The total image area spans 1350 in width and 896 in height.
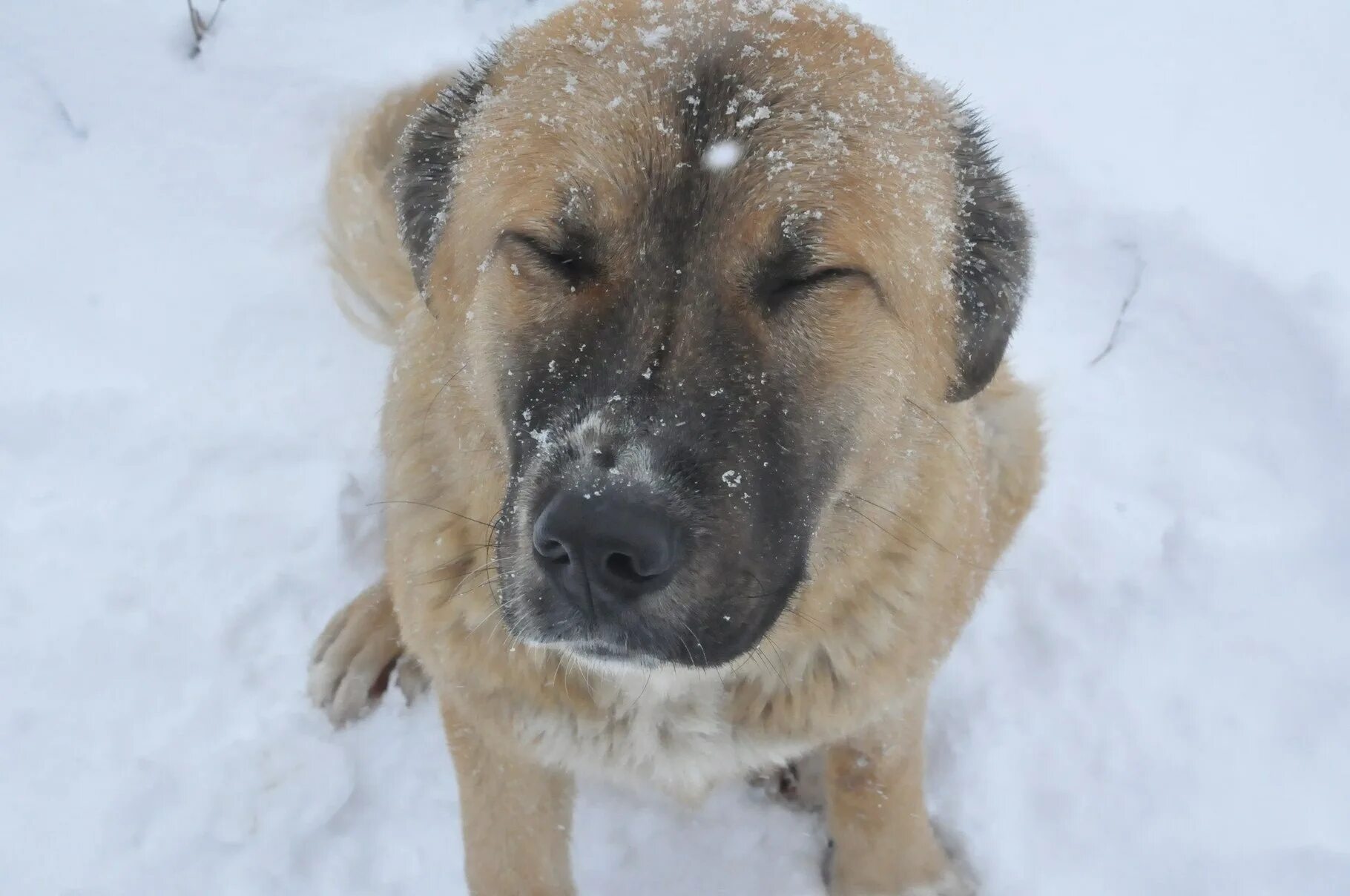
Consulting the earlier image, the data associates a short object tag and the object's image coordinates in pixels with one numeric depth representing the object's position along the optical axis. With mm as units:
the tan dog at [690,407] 1534
